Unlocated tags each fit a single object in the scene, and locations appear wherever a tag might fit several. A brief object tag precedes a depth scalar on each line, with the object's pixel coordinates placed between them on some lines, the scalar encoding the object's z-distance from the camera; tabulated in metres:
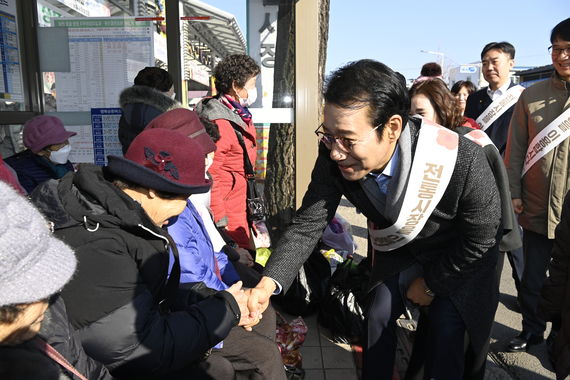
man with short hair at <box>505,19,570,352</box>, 2.97
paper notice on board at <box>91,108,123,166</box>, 4.30
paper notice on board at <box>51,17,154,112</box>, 4.20
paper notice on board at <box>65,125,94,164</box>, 4.32
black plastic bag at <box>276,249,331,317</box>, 3.45
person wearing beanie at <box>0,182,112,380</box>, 0.89
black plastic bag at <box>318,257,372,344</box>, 3.14
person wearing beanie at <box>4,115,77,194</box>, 3.29
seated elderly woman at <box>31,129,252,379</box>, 1.43
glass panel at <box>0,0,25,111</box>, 3.89
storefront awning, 4.38
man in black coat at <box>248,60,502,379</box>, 1.71
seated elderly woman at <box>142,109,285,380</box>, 2.04
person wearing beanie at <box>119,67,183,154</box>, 3.12
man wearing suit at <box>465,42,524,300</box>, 4.04
